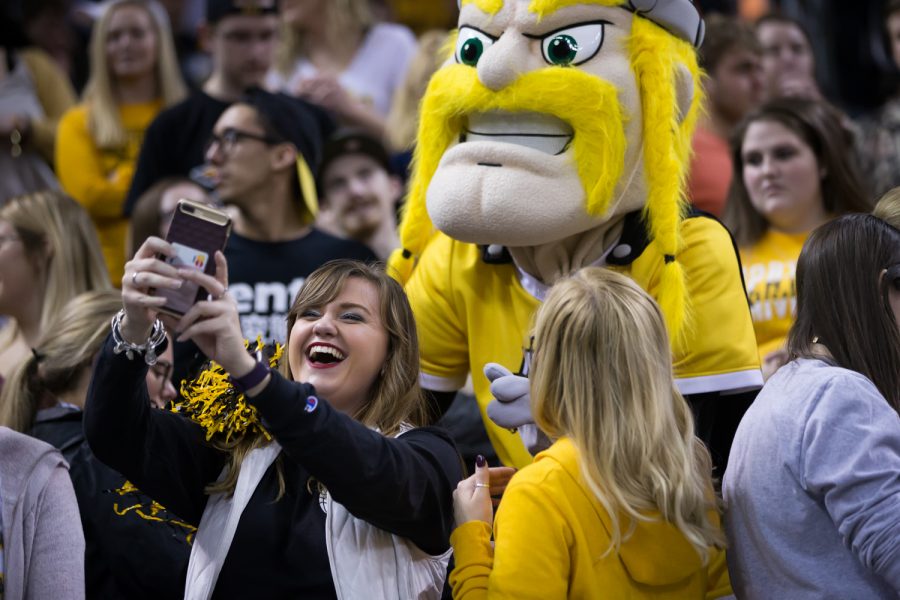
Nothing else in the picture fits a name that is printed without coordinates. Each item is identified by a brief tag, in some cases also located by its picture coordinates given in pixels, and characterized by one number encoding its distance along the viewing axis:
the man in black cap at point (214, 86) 10.77
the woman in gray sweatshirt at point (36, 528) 5.46
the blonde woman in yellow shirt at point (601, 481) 5.09
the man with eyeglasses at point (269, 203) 9.15
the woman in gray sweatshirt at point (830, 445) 5.00
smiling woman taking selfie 4.98
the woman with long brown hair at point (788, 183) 9.30
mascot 6.43
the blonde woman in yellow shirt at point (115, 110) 11.23
